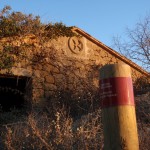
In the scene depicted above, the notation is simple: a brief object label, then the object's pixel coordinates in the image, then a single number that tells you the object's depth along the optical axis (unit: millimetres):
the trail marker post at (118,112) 3523
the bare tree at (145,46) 17922
